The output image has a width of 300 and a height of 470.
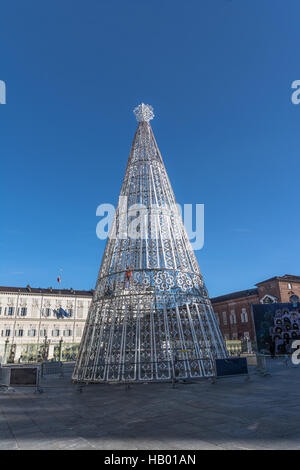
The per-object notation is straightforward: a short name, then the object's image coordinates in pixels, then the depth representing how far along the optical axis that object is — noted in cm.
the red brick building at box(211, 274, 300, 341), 5600
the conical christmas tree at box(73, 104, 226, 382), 1547
